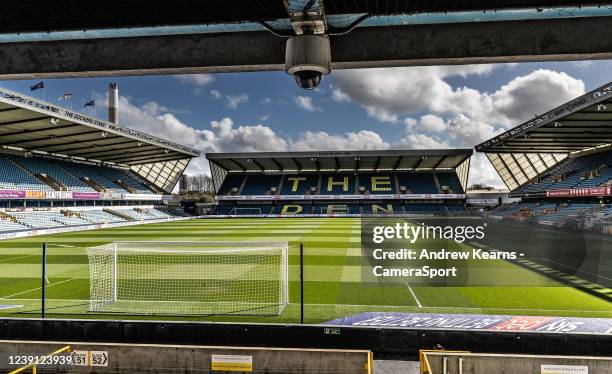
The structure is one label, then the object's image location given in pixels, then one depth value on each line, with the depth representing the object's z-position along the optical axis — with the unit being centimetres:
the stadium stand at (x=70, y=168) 3003
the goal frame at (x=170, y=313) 878
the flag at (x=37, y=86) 2750
